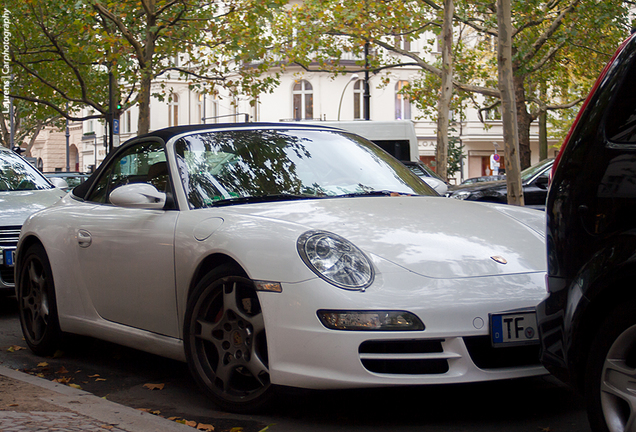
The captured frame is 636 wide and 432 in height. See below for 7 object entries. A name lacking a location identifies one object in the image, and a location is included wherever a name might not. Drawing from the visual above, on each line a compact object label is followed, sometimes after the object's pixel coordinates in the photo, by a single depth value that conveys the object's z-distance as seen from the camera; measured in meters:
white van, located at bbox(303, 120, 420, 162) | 22.05
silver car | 7.29
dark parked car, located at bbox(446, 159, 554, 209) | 14.08
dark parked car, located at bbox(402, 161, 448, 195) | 17.42
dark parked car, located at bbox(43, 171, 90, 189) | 24.74
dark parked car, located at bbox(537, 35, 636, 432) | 2.73
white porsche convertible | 3.61
